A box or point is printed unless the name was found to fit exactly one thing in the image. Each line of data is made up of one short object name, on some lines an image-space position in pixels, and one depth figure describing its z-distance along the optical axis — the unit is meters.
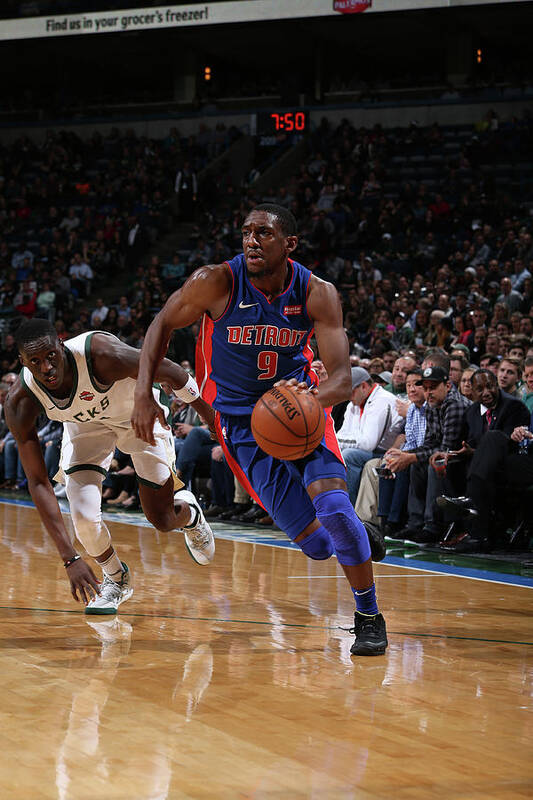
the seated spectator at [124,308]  17.45
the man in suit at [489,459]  7.13
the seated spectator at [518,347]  8.55
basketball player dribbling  4.22
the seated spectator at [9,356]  15.92
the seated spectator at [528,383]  7.48
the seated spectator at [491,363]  8.45
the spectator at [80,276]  19.92
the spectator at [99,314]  17.41
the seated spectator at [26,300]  19.02
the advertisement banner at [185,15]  19.06
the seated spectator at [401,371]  8.88
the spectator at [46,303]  18.69
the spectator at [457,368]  8.53
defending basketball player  4.63
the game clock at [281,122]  22.53
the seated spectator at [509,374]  7.91
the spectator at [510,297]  11.73
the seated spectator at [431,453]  7.68
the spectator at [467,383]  8.12
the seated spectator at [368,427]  8.50
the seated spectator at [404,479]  8.00
